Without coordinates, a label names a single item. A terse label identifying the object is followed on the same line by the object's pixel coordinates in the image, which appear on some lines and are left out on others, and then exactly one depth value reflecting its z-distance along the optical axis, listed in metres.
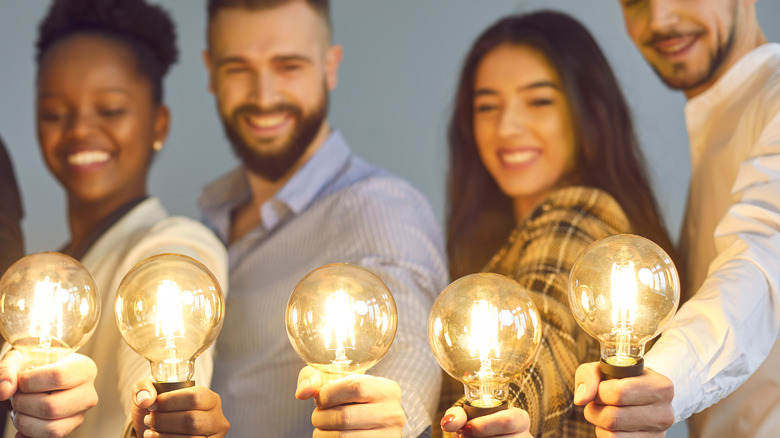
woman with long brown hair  1.60
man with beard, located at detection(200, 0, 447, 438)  1.78
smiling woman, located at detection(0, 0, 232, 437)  2.20
